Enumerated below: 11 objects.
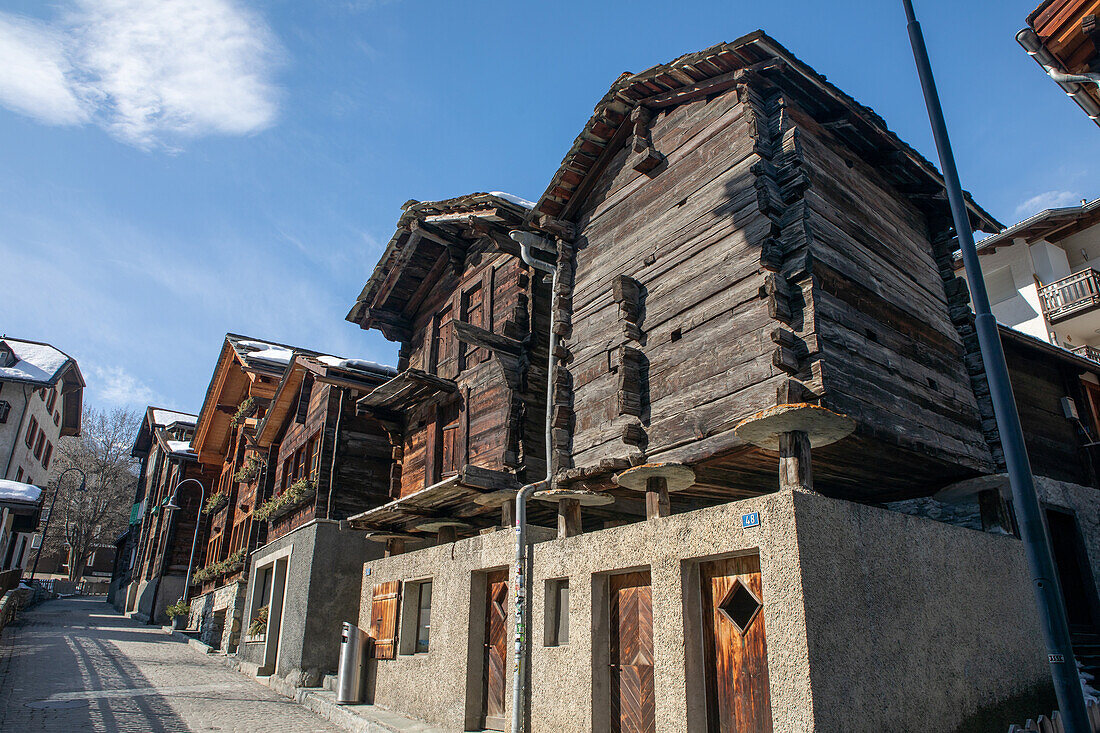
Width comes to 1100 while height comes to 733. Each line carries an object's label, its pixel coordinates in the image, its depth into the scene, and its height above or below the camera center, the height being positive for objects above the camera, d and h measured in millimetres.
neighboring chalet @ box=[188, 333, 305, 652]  22656 +4961
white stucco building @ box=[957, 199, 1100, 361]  20438 +10129
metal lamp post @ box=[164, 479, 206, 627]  28730 +2286
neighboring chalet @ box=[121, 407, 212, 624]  34438 +4429
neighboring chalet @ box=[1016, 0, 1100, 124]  7910 +6382
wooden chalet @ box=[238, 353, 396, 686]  14914 +2115
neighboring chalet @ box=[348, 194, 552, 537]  12391 +4760
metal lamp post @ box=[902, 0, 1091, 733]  5121 +1261
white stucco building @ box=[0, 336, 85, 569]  37219 +11091
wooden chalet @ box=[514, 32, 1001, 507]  7762 +3974
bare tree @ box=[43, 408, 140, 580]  60094 +10014
